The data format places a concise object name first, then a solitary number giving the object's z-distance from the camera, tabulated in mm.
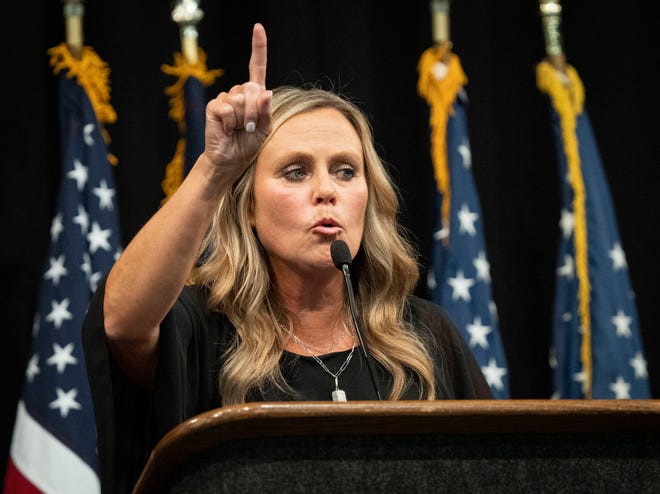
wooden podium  3204
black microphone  3649
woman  3548
